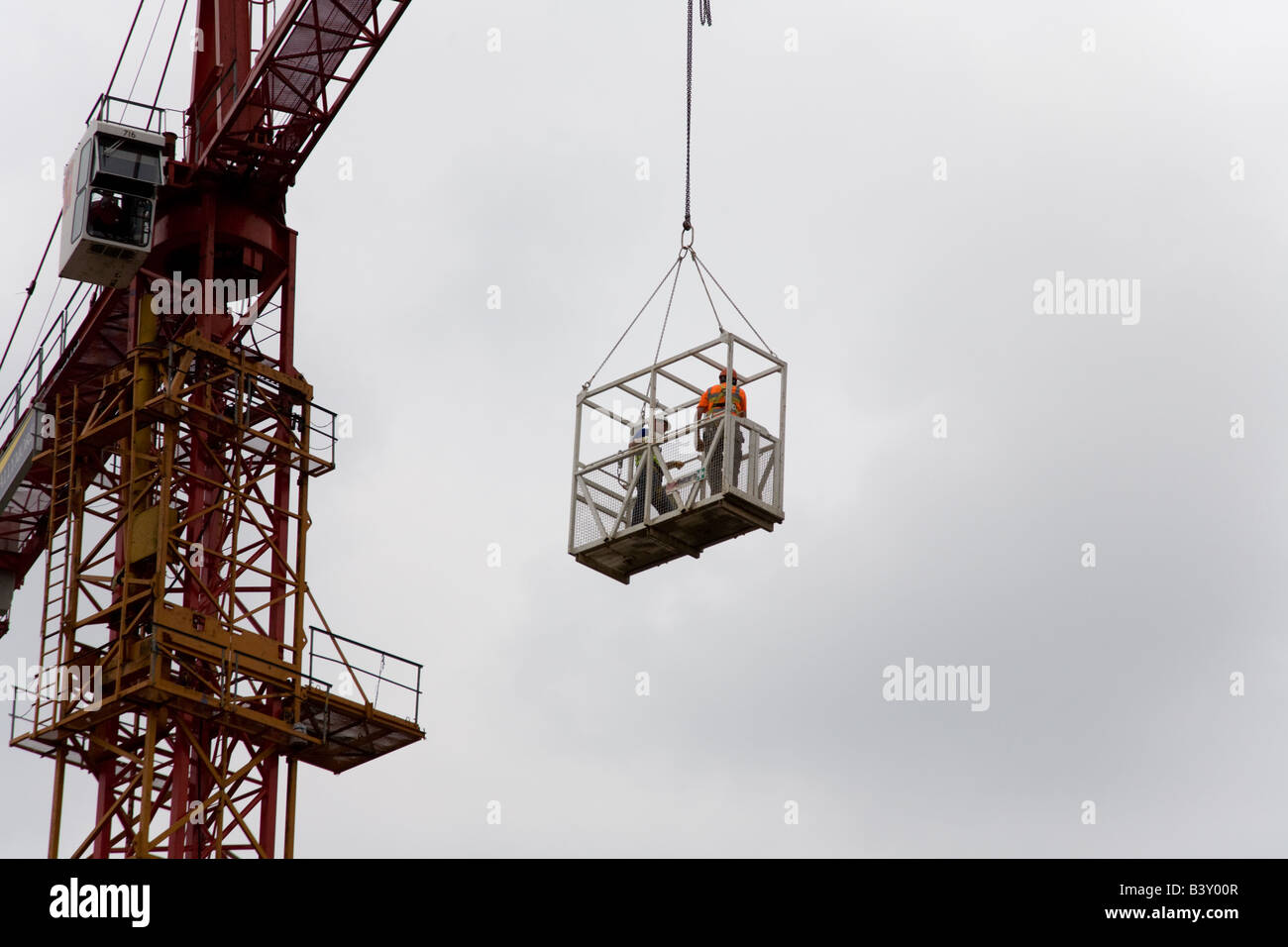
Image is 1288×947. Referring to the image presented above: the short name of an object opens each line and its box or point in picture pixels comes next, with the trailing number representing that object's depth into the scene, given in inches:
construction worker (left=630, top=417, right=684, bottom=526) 1555.1
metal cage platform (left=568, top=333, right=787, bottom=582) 1535.4
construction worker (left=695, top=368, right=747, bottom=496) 1542.8
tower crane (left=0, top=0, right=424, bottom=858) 1930.4
